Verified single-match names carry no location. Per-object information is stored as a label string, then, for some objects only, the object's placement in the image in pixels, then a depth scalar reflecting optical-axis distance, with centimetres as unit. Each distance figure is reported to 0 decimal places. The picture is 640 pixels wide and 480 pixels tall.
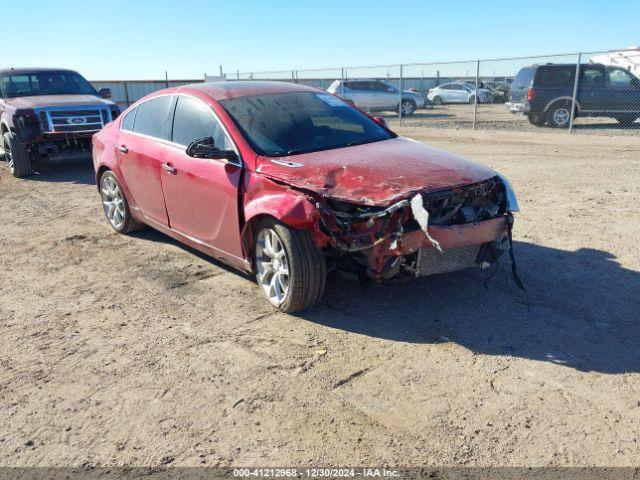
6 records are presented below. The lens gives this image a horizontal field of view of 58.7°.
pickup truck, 1018
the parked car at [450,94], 3556
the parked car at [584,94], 1686
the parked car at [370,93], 2448
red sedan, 385
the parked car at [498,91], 3388
